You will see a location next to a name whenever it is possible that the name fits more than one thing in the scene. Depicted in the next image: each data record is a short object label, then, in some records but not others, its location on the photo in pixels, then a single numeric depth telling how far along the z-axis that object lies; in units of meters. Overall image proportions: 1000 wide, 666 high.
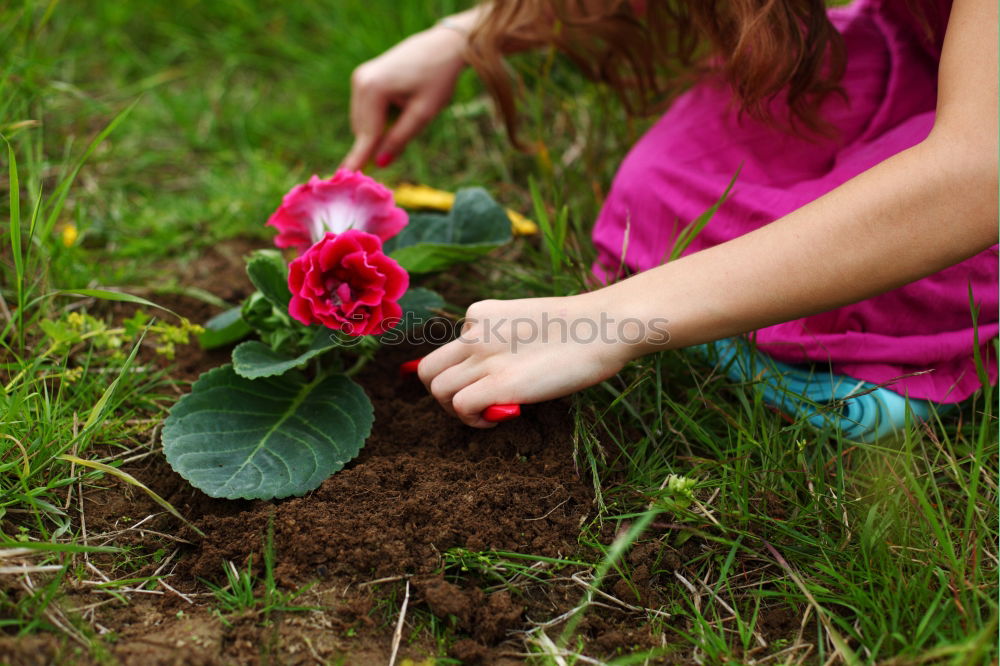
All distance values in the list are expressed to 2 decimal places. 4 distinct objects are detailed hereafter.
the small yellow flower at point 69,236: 1.13
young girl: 0.92
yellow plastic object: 1.16
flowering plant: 0.96
